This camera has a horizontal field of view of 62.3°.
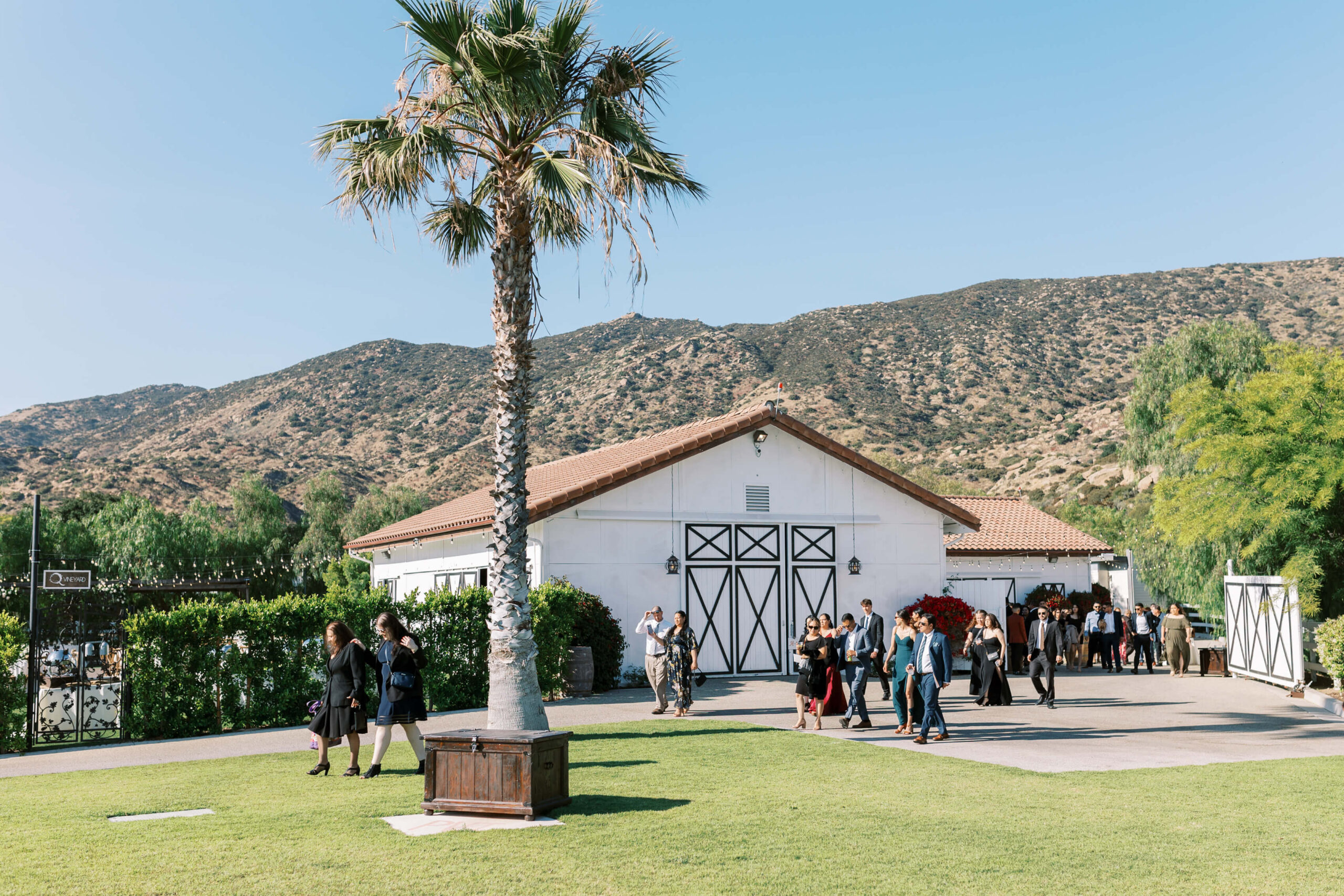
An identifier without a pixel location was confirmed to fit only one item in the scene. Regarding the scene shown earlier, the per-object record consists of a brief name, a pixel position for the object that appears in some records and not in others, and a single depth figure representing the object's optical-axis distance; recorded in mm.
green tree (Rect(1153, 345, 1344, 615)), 19406
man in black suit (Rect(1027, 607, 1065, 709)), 17734
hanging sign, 14297
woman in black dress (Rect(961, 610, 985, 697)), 16328
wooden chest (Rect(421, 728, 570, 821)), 8641
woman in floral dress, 16344
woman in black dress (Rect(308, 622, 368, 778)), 10977
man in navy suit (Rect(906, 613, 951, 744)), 13391
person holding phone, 16484
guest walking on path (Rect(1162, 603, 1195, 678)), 23984
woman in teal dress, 14086
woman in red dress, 14930
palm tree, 12172
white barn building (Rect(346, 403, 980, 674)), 21391
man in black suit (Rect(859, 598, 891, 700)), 15845
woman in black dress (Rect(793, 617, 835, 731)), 14617
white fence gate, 20156
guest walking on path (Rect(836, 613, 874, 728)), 14805
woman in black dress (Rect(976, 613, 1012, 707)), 16203
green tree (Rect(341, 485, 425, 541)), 51594
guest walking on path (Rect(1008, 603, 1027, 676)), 24141
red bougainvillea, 23266
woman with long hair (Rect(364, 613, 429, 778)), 10953
